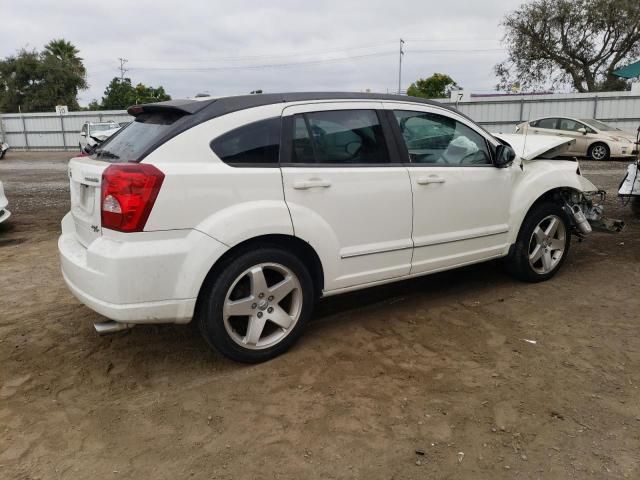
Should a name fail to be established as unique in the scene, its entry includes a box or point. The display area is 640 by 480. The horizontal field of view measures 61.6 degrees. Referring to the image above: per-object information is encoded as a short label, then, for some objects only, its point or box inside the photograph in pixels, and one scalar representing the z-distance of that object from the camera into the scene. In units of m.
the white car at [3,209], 7.52
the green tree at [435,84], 54.69
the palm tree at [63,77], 42.38
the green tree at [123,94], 49.34
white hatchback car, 3.01
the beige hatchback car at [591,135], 16.48
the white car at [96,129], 24.01
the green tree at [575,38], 26.73
